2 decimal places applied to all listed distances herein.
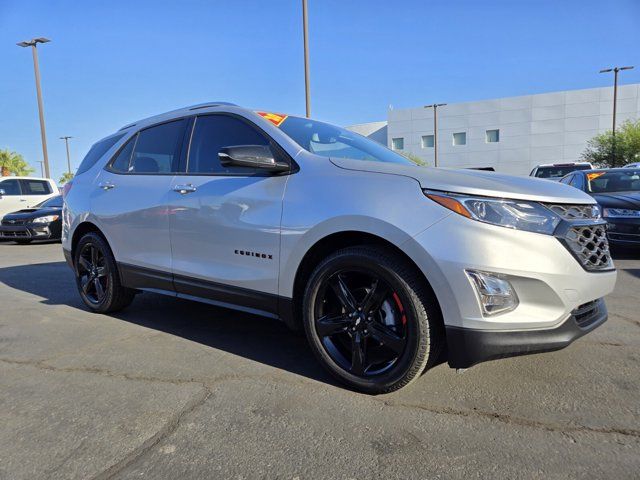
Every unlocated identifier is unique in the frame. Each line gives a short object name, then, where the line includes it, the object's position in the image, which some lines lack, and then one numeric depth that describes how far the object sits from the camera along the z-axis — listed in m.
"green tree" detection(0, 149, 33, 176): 50.00
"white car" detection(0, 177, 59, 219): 13.52
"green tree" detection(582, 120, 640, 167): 33.88
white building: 40.81
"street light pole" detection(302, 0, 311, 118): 13.28
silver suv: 2.30
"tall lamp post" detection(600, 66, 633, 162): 32.06
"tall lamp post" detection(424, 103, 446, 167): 41.22
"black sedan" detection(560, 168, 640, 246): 6.74
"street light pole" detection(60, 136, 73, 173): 50.59
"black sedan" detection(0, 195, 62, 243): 11.41
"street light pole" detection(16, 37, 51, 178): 21.15
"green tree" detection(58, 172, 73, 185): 65.60
